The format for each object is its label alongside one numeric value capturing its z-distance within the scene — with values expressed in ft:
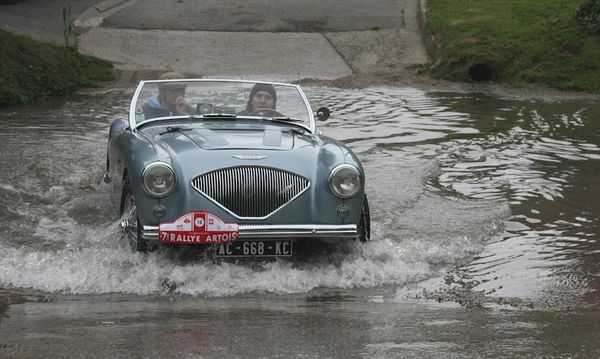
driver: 60.29
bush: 122.62
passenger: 59.52
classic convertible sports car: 47.44
